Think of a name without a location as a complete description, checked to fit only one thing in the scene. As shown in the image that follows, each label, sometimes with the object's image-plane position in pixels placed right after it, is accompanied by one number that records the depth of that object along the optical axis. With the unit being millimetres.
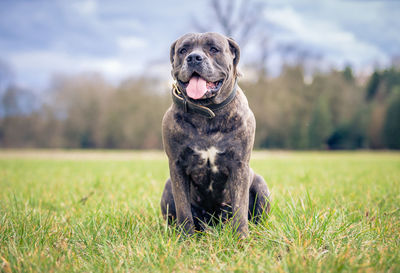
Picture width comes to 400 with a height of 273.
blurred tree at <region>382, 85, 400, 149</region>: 23969
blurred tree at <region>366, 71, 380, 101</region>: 26369
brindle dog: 2389
